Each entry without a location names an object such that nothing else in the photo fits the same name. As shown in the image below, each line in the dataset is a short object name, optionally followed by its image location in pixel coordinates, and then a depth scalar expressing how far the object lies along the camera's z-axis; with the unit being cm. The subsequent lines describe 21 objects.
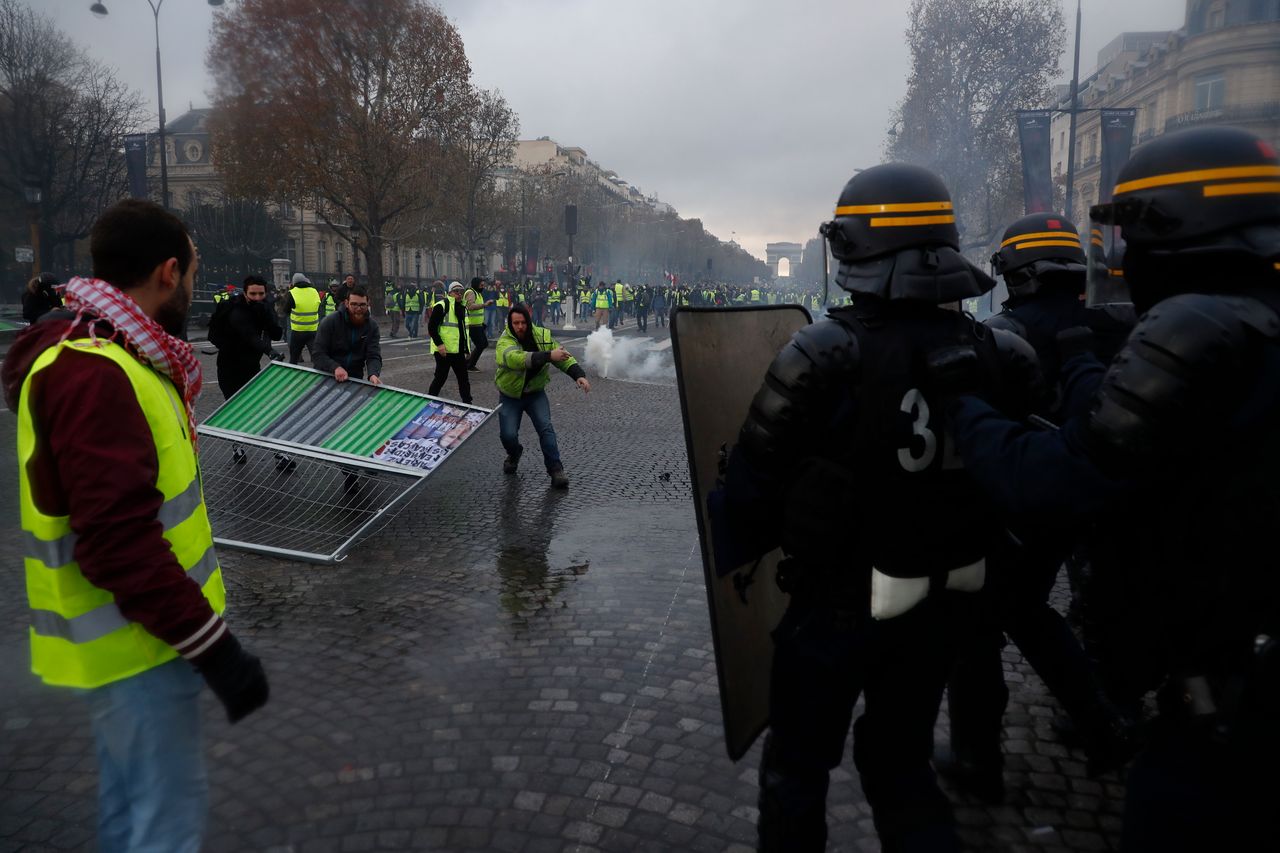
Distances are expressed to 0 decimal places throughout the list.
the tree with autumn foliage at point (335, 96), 3188
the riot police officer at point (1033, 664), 301
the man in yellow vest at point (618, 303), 4047
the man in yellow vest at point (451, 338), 1186
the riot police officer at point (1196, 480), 145
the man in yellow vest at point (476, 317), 1525
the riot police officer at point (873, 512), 199
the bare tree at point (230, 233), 4612
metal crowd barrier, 591
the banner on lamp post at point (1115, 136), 2134
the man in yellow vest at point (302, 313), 1305
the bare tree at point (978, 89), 3997
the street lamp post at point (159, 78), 2804
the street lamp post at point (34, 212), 2397
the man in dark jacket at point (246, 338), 856
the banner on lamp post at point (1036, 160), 2341
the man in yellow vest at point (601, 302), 2794
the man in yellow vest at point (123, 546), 177
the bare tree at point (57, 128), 3106
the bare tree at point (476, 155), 4025
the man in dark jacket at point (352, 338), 806
